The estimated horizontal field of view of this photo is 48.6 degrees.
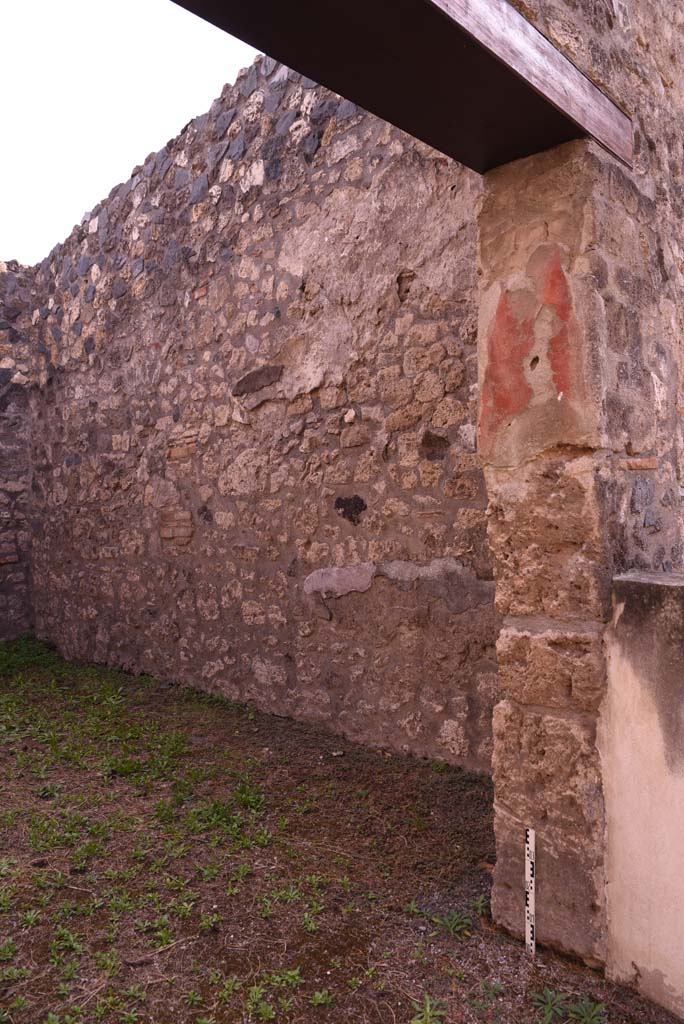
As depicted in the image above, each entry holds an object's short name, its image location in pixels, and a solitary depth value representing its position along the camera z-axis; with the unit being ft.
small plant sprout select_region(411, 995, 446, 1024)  5.97
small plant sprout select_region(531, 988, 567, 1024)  5.96
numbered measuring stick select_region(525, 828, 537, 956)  6.83
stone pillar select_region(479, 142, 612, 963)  6.53
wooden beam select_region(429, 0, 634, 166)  5.28
